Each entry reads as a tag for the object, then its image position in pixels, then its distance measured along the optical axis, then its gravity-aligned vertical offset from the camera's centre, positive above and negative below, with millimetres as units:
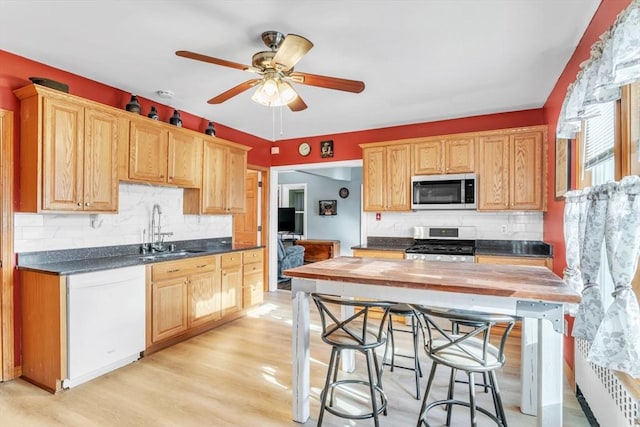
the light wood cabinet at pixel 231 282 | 3986 -827
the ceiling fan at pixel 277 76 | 2027 +941
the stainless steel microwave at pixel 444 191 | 4051 +285
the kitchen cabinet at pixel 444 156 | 4070 +729
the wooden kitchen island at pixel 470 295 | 1635 -434
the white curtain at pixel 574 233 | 2160 -122
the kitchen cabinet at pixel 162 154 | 3271 +621
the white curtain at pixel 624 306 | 1383 -385
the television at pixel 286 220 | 8797 -163
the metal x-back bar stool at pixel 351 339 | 1876 -749
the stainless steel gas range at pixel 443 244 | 3908 -382
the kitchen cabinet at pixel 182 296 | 3170 -846
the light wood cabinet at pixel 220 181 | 4070 +409
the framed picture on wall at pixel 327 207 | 9055 +188
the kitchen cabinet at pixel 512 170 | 3754 +517
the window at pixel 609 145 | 1613 +410
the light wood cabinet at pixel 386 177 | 4398 +498
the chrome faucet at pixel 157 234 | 3768 -235
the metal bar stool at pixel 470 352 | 1586 -728
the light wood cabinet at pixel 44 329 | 2465 -883
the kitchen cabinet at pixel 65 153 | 2604 +494
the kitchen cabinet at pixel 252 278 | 4344 -848
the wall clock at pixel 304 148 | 5387 +1049
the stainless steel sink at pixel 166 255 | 3252 -437
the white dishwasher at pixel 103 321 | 2525 -873
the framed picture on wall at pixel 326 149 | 5195 +1009
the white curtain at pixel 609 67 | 1382 +706
